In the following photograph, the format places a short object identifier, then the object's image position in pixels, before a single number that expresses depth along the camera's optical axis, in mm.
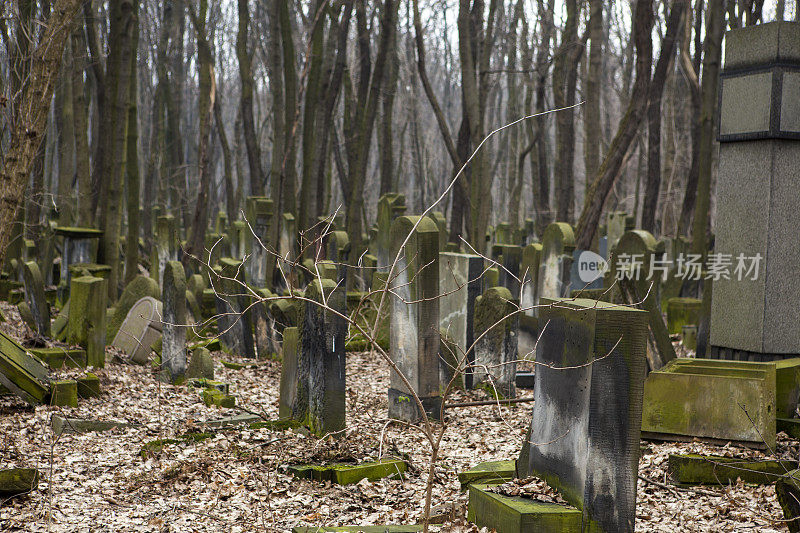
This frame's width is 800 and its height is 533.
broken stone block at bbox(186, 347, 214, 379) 8086
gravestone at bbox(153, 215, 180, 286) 12258
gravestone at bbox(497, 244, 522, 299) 10797
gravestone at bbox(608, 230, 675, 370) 7281
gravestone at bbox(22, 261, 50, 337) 9117
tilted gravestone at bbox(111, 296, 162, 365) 8750
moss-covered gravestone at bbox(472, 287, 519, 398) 7922
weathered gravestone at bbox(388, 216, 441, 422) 6652
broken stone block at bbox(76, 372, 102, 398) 6895
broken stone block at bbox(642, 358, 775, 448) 5352
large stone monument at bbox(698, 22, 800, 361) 6402
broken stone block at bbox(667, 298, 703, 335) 11578
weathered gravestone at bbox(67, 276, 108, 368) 7996
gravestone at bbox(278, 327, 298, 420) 6527
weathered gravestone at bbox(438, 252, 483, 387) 8352
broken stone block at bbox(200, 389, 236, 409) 7086
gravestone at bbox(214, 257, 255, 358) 9539
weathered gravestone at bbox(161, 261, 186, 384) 7980
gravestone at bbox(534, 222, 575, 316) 10047
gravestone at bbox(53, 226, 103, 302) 11445
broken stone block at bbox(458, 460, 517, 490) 4863
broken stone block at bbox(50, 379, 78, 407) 6465
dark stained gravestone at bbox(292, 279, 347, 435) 6129
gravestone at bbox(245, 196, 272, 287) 12156
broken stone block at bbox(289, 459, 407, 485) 5184
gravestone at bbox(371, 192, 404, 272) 8125
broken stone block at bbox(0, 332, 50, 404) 6215
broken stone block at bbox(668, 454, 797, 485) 4953
